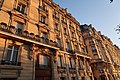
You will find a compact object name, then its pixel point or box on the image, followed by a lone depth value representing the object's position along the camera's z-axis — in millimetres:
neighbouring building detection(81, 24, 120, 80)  26325
